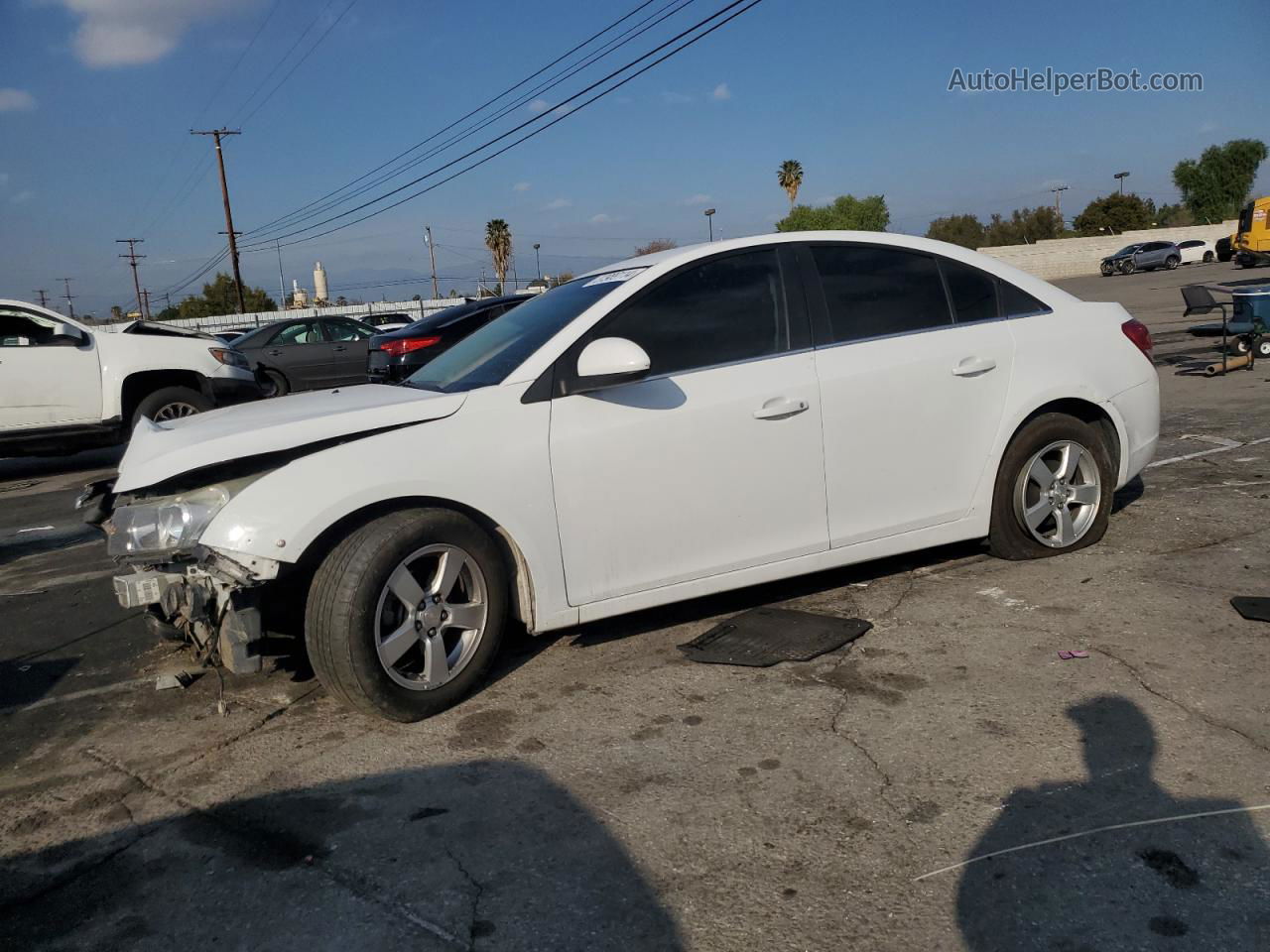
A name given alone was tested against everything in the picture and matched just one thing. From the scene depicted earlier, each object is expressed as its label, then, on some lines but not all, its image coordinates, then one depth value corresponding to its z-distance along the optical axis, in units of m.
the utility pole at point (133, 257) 81.56
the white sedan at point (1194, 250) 49.00
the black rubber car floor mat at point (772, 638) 4.13
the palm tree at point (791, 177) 76.31
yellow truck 36.81
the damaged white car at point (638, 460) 3.62
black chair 11.60
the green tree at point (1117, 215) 77.50
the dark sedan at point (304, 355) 17.62
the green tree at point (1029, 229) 84.94
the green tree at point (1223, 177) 75.75
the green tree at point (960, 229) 82.50
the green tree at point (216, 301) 79.38
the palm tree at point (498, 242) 73.38
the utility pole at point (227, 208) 43.84
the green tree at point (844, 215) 66.69
